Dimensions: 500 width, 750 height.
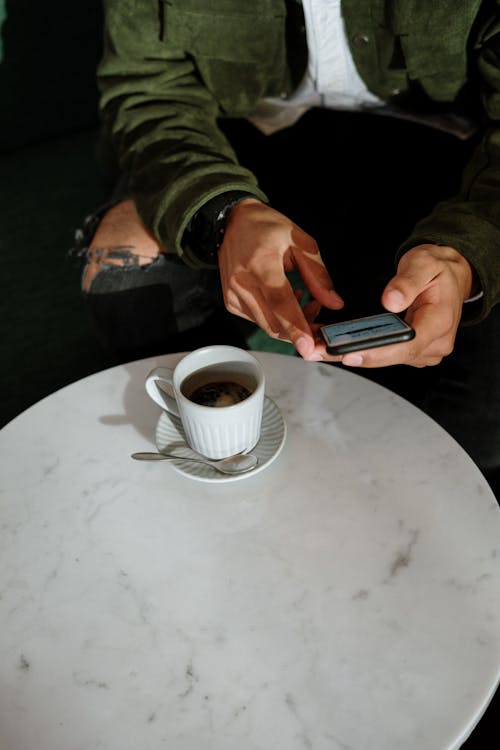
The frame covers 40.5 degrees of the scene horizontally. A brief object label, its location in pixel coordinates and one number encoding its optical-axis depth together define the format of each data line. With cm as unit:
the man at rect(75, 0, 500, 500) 83
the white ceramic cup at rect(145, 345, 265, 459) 67
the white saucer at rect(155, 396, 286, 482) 71
